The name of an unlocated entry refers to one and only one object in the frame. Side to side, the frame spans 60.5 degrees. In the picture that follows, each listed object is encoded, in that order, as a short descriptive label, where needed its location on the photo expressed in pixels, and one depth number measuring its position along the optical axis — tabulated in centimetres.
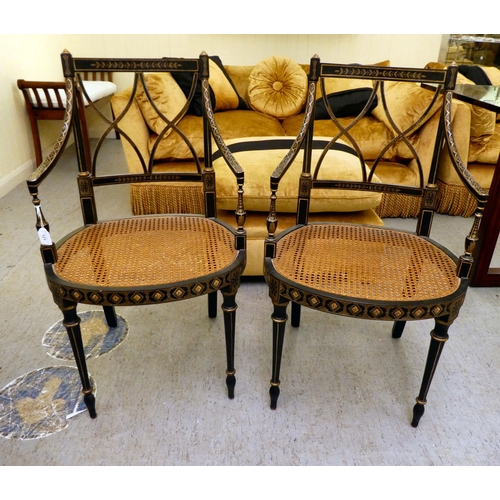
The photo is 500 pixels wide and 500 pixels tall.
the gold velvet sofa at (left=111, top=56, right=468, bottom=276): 179
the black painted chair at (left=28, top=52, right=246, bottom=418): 108
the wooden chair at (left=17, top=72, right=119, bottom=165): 301
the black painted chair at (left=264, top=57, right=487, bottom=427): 107
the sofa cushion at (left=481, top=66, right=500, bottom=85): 313
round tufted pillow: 315
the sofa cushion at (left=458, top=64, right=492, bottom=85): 312
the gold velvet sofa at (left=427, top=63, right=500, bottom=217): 244
